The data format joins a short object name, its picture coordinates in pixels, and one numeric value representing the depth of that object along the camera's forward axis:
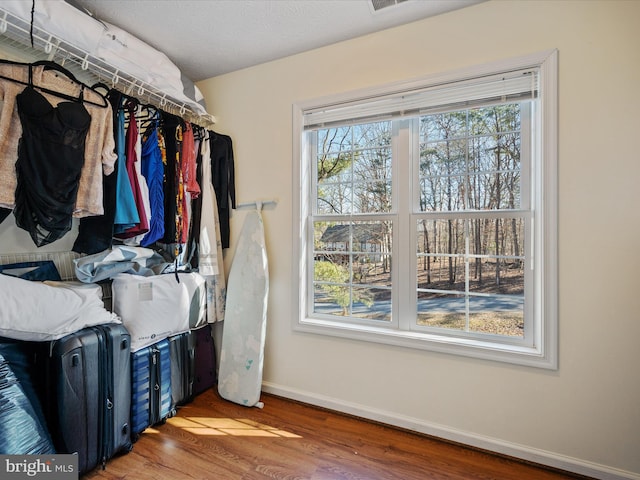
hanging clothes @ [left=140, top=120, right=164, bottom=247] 2.00
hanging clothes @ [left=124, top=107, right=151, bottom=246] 1.90
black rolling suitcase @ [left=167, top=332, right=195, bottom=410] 2.14
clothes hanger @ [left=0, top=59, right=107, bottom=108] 1.46
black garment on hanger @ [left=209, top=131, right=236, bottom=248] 2.50
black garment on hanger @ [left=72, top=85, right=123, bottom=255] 1.77
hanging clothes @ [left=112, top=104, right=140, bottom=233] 1.77
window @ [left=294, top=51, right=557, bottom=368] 1.76
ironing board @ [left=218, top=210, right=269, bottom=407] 2.29
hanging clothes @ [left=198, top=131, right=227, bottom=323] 2.36
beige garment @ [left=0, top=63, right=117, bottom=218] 1.43
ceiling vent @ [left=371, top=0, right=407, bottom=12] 1.81
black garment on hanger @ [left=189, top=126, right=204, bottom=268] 2.36
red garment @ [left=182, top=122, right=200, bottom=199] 2.21
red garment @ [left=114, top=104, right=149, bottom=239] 1.88
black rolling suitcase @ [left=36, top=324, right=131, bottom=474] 1.48
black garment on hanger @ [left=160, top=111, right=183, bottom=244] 2.10
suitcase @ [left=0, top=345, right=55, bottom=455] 1.23
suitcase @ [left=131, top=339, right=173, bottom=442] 1.84
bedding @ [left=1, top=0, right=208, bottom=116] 1.54
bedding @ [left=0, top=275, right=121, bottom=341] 1.39
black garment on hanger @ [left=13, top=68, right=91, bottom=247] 1.46
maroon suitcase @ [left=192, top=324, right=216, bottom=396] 2.36
